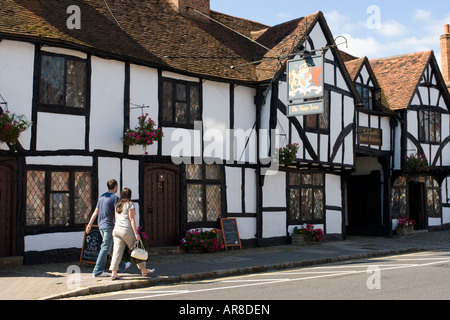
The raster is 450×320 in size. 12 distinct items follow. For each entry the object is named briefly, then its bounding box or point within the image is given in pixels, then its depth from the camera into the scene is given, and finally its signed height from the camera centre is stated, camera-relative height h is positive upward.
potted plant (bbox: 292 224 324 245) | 17.91 -1.72
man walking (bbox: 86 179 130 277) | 10.18 -0.72
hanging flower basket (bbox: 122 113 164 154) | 13.65 +1.33
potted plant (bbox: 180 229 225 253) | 14.96 -1.58
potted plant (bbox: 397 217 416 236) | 22.84 -1.80
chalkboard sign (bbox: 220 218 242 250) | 16.08 -1.45
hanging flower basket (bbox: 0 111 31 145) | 11.24 +1.27
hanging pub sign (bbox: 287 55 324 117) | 15.22 +2.97
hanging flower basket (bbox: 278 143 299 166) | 17.03 +1.00
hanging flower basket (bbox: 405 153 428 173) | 22.61 +0.89
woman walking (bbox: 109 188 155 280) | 9.82 -0.81
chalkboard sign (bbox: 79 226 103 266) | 11.68 -1.36
